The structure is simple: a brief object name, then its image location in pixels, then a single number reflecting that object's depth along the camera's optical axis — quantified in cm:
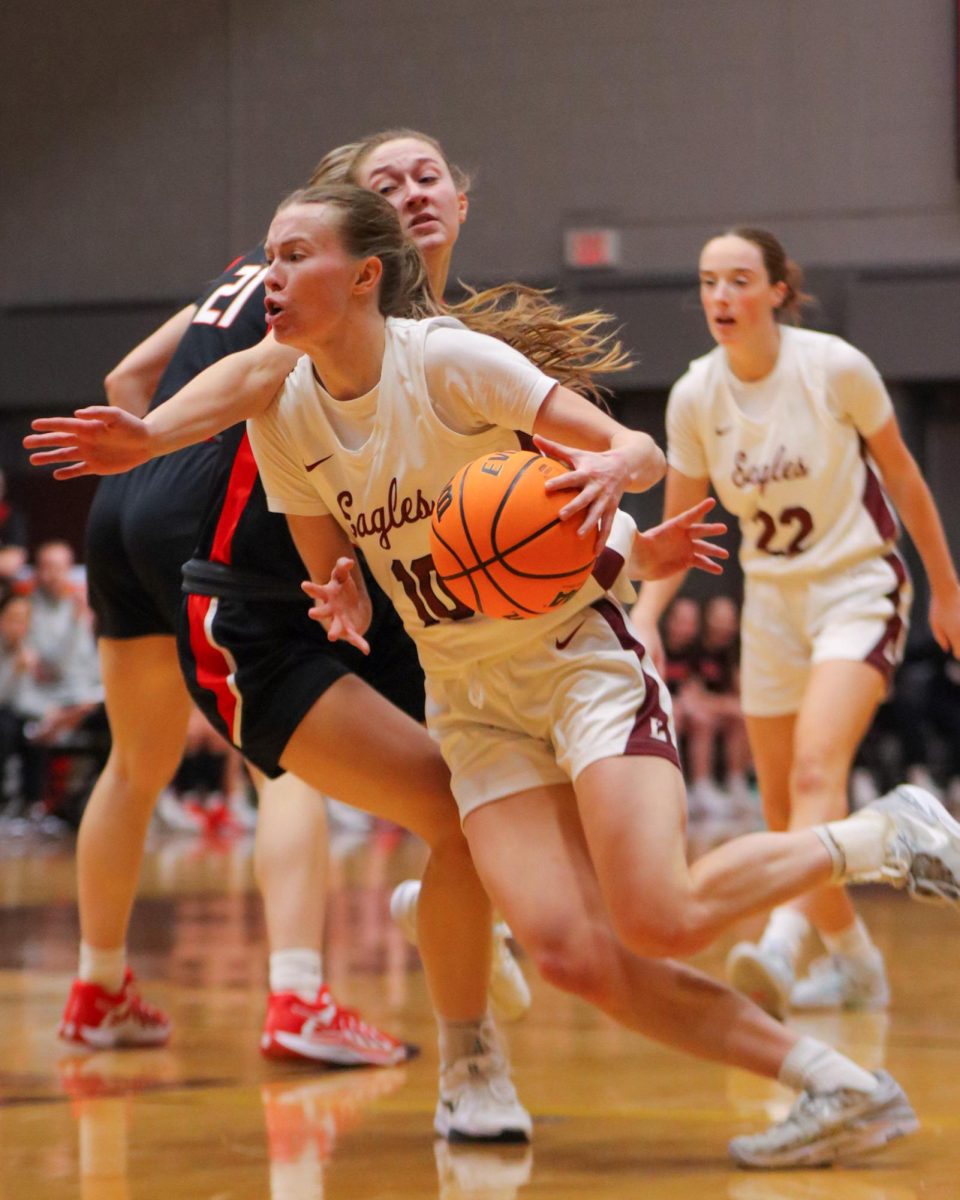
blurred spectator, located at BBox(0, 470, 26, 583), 1749
